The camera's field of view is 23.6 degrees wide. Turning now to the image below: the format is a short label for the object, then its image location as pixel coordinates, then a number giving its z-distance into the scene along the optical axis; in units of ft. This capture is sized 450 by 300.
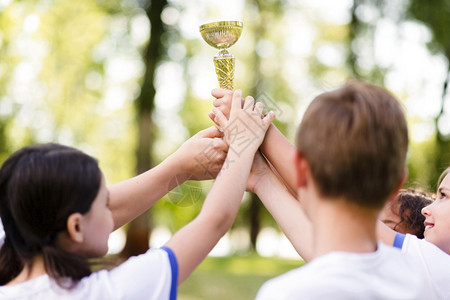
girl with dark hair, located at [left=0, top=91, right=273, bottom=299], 5.96
